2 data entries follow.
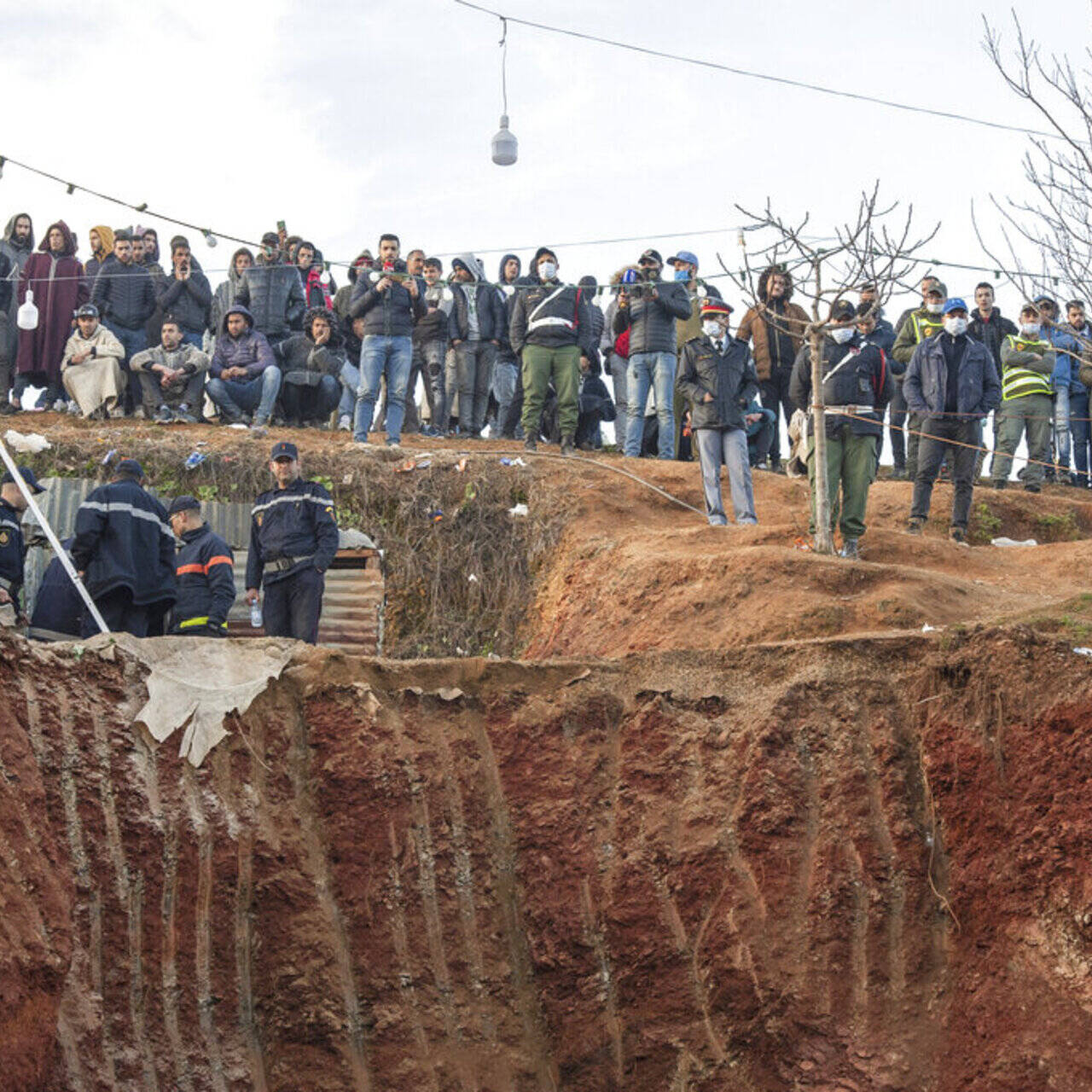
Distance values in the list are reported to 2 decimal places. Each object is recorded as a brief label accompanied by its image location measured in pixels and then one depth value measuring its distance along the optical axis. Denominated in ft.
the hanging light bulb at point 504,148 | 56.70
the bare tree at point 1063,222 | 36.01
